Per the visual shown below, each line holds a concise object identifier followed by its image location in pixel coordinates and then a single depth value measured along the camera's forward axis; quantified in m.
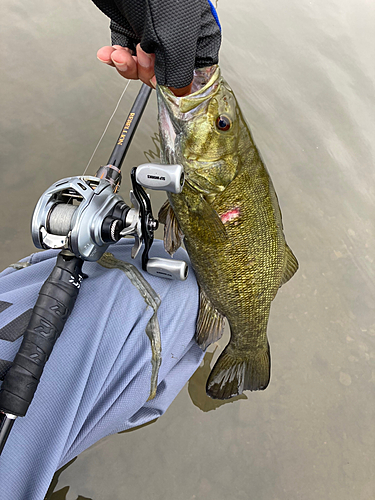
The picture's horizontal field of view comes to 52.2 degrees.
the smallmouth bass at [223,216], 0.34
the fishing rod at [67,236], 0.26
